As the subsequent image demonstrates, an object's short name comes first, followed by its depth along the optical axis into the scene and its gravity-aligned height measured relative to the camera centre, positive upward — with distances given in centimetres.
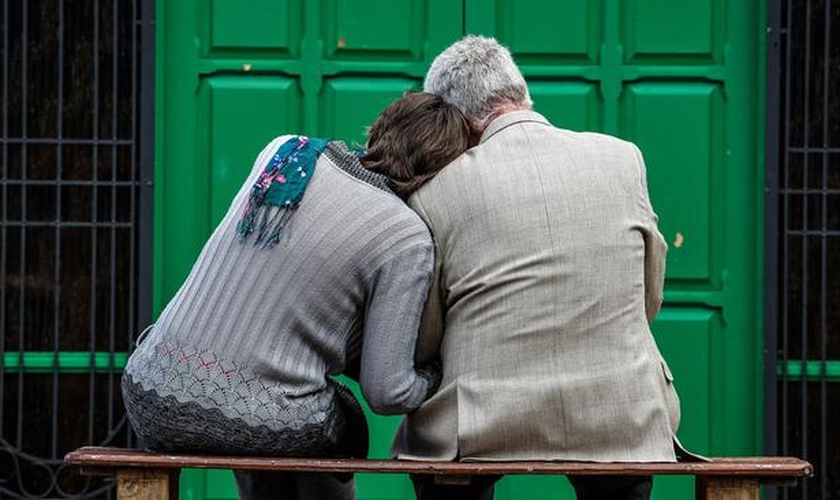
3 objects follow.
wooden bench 673 -52
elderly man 678 -15
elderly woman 674 -18
